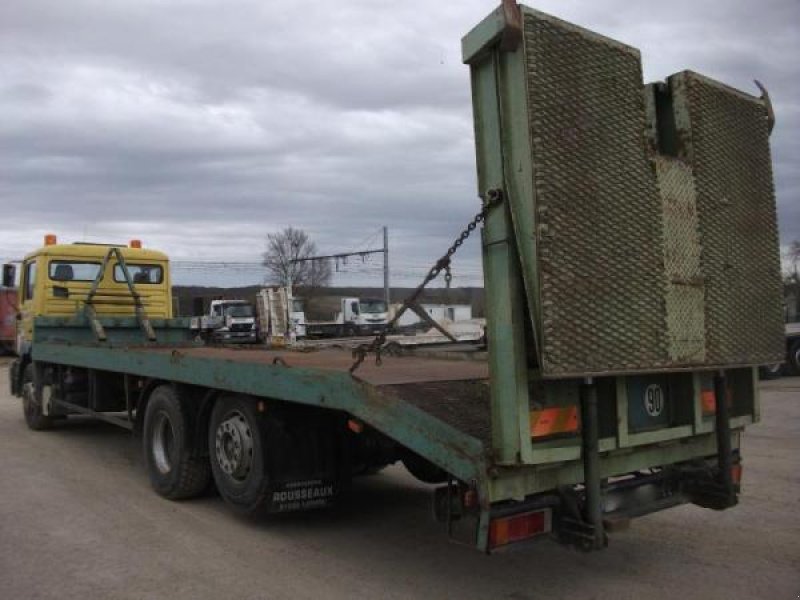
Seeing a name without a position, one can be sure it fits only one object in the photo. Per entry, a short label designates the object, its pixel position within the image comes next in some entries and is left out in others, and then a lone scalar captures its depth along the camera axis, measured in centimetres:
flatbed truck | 360
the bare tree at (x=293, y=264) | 6331
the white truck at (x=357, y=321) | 3950
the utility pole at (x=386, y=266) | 4385
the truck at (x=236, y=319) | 3459
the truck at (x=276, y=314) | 2855
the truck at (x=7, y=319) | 3186
